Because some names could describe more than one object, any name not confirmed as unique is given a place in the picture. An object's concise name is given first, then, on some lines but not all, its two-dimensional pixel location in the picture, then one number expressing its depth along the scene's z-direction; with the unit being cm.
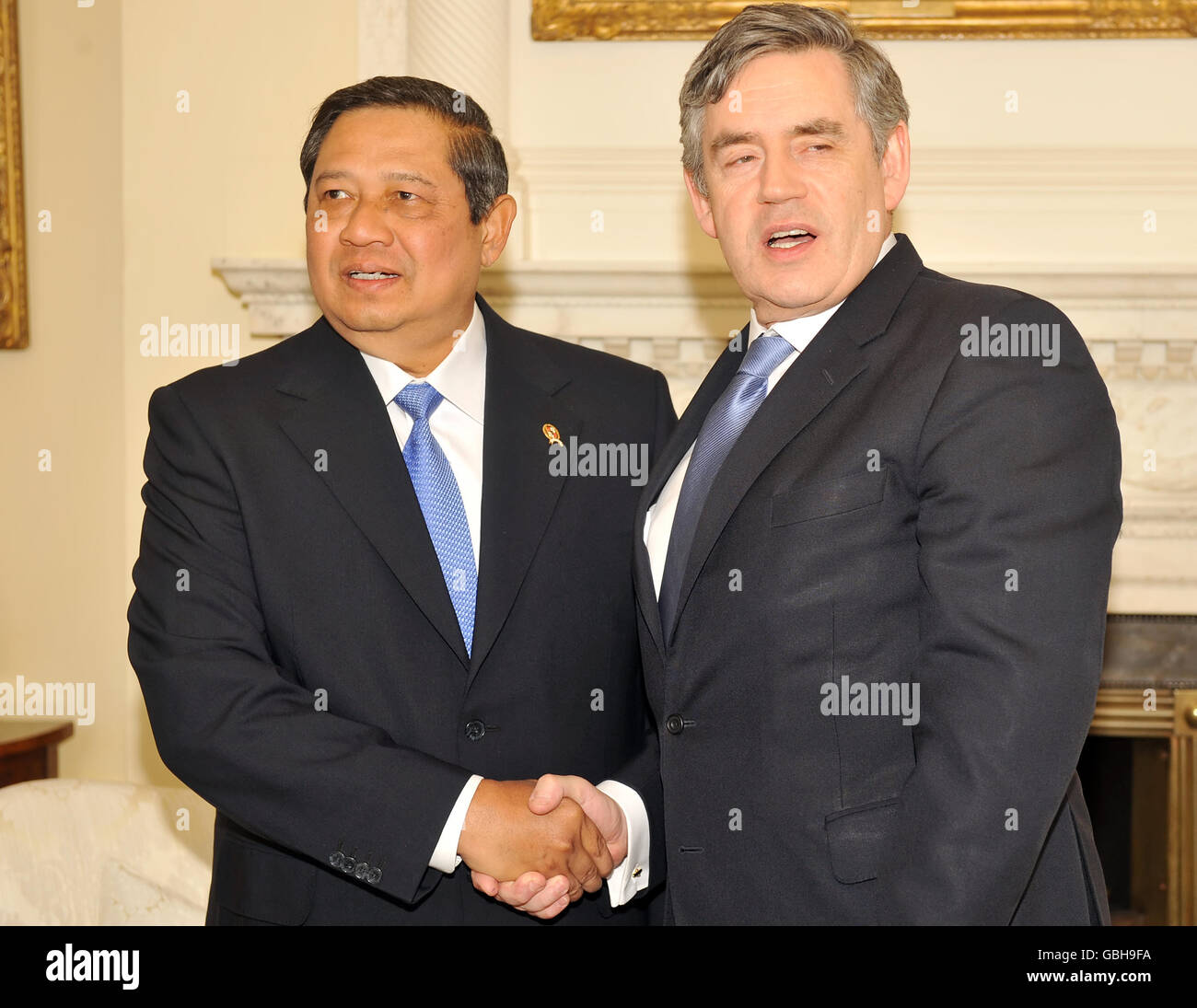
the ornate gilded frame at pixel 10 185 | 354
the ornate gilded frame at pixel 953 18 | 331
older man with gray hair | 136
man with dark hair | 171
